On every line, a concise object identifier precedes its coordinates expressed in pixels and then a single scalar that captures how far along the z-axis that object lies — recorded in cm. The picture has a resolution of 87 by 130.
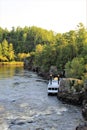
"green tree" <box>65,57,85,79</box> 7069
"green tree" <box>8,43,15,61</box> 18332
